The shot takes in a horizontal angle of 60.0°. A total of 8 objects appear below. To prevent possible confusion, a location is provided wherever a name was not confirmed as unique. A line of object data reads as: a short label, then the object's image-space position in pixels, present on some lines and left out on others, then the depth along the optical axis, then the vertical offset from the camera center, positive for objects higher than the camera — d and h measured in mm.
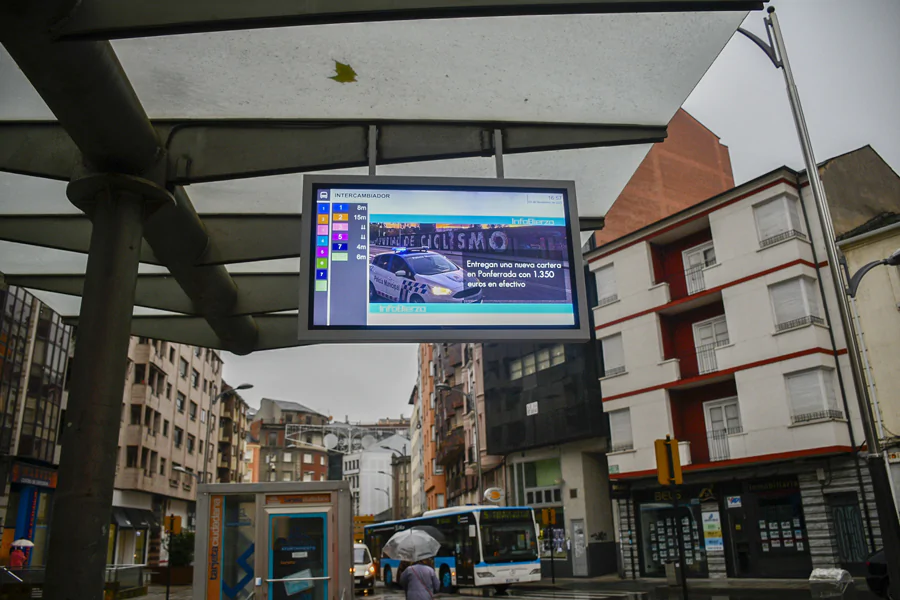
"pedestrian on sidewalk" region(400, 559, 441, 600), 10945 -415
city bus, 28406 +24
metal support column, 6801 +1413
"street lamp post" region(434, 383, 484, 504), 39819 +5097
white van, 30328 -587
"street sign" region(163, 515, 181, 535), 26838 +1248
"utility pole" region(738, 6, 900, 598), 10266 +3082
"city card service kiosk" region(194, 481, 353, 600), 11938 +221
